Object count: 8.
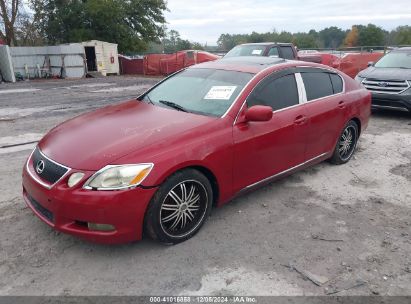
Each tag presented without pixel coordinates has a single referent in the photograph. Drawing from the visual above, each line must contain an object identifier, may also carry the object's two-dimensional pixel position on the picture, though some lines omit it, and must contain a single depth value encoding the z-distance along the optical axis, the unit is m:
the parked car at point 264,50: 11.55
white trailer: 24.27
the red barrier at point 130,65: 25.36
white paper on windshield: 3.85
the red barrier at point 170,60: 21.09
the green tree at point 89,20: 27.33
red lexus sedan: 2.93
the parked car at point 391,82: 8.21
